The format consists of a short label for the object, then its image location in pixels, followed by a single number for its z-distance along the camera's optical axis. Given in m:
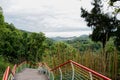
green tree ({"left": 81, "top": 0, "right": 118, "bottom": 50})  8.06
